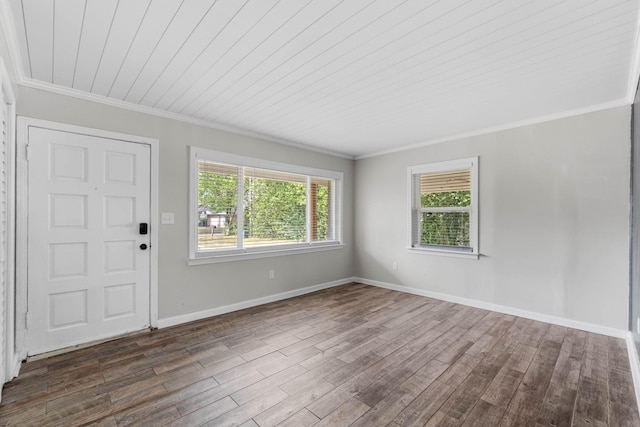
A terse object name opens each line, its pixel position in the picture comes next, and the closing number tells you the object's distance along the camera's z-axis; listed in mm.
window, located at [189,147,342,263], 3766
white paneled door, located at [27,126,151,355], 2693
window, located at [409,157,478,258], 4207
